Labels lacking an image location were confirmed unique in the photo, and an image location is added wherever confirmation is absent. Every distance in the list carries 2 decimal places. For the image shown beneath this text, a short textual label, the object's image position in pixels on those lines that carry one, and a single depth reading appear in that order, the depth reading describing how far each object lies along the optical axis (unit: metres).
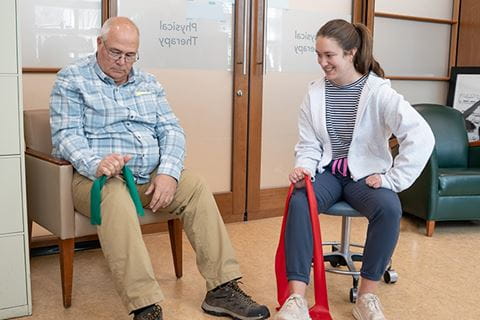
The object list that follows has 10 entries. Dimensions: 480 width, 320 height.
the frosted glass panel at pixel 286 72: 3.55
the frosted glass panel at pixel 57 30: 2.67
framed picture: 4.21
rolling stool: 2.42
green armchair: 3.29
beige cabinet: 1.98
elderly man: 1.99
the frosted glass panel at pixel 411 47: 4.10
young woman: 2.06
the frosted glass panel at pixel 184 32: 3.04
